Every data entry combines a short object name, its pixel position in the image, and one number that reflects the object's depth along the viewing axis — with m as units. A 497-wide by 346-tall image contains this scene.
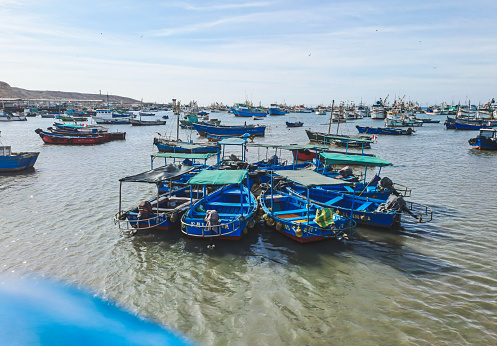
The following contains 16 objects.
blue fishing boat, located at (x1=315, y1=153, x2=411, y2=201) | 17.45
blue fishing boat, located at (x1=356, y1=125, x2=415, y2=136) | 64.34
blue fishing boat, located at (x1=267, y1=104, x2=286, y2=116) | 142.25
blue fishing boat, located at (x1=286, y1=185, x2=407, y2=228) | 14.98
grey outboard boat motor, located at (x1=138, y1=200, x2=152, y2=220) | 14.10
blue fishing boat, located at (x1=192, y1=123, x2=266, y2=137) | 59.00
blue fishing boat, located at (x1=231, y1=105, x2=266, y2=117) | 120.75
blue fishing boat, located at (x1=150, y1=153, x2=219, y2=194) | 19.14
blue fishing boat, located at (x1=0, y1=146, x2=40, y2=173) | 25.91
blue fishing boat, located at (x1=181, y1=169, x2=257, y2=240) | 13.04
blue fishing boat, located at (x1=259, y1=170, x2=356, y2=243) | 13.03
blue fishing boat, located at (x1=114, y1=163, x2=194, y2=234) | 14.15
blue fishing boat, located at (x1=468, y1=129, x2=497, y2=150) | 42.97
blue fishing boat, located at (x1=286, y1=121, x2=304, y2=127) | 84.09
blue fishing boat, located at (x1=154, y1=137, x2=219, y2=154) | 32.77
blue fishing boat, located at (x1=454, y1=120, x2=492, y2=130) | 77.62
